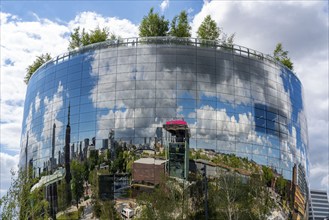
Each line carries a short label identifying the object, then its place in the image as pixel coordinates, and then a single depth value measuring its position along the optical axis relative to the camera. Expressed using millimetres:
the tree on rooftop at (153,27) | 41438
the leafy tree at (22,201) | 27250
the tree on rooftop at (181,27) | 41812
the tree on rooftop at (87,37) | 42862
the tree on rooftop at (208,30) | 41875
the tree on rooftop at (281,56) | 45719
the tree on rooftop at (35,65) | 49581
